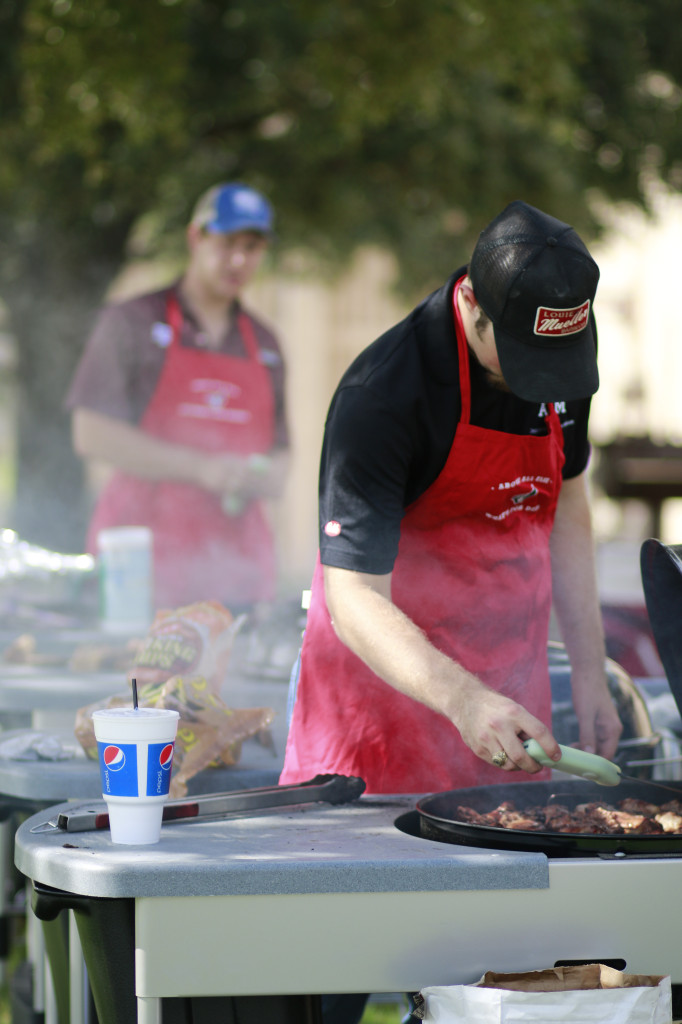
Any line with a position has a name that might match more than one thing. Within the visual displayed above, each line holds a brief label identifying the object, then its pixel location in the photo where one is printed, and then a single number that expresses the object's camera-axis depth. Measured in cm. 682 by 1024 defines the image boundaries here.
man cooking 622
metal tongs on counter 612
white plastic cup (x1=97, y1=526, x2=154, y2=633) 748
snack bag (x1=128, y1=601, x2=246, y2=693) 675
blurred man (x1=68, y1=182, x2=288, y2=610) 877
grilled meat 615
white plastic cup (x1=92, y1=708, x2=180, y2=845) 602
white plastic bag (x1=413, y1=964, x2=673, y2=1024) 585
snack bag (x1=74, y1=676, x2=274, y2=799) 649
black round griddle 603
